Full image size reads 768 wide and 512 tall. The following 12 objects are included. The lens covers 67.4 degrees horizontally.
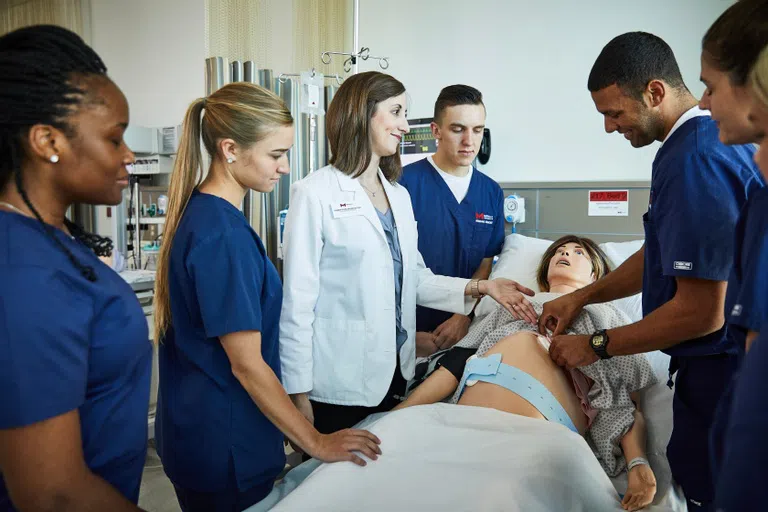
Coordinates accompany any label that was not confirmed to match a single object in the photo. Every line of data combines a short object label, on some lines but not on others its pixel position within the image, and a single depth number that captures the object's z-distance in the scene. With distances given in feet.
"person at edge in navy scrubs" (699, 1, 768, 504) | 2.47
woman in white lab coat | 5.01
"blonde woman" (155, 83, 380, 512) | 3.80
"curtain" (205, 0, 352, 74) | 9.74
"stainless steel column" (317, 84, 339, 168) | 11.33
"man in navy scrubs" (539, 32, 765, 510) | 3.93
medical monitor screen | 11.03
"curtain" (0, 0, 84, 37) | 14.65
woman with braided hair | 2.19
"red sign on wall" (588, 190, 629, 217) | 9.15
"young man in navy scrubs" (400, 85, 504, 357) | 8.02
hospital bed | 3.67
